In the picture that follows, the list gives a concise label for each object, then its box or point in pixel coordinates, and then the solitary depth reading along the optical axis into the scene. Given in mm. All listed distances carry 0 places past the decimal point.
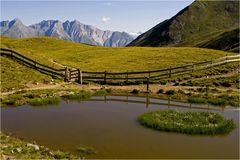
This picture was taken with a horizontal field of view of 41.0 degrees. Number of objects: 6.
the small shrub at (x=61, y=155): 18234
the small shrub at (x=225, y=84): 47656
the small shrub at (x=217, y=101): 35481
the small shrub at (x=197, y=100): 36303
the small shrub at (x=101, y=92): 41488
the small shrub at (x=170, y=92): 41406
